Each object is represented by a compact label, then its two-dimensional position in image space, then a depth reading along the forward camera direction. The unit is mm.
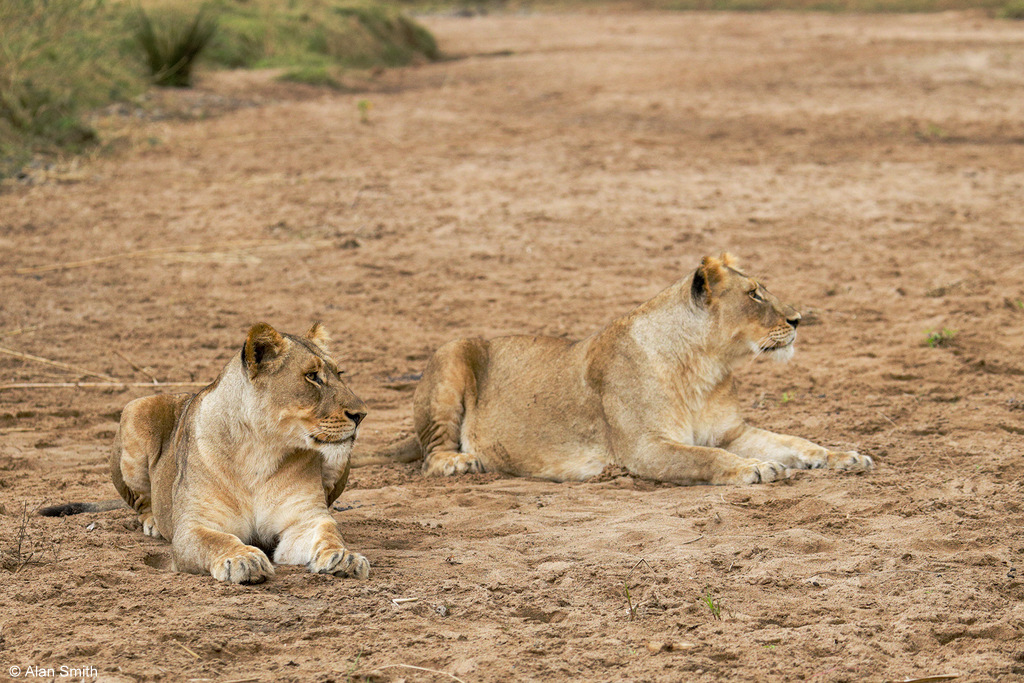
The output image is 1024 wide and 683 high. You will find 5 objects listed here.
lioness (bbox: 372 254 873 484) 11672
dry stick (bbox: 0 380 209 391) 15227
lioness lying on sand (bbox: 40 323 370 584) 8687
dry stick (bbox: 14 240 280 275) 20828
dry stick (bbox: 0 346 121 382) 15766
